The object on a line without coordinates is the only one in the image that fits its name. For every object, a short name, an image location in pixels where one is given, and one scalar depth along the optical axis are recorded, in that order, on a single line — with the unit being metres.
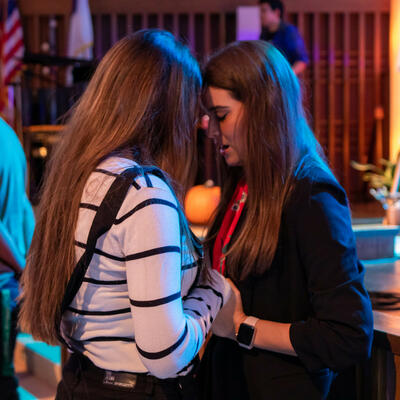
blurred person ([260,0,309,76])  5.02
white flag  7.14
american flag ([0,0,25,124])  7.79
